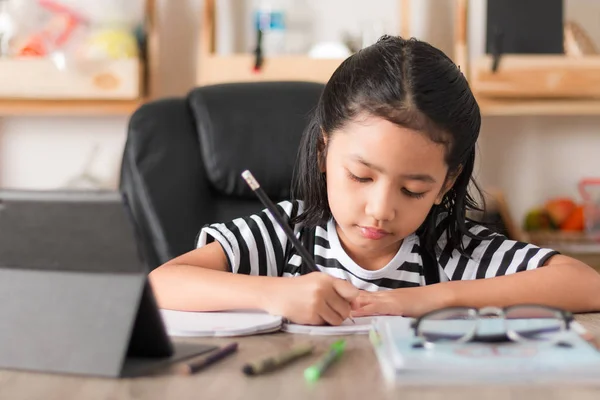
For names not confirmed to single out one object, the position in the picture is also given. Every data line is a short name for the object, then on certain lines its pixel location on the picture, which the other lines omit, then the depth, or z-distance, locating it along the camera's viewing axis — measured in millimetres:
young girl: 1118
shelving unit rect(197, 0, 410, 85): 2465
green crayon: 773
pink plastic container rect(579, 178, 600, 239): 2531
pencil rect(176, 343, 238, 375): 784
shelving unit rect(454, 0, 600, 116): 2447
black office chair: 1707
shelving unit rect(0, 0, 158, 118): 2516
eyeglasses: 839
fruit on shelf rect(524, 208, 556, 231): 2584
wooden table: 722
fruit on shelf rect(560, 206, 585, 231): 2523
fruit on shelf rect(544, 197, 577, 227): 2568
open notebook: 963
